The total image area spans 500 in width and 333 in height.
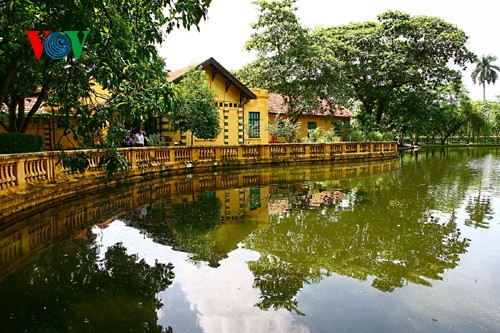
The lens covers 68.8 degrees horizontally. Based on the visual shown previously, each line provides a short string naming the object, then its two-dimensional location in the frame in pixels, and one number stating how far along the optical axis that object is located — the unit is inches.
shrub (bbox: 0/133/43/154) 447.2
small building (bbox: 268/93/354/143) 1213.1
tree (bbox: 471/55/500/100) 2947.8
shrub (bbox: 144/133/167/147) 668.1
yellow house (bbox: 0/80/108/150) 748.6
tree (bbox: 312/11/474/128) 1262.3
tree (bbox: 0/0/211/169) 191.5
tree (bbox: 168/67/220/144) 762.8
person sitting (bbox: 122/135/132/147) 674.8
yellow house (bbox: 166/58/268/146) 922.1
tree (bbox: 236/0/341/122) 997.2
